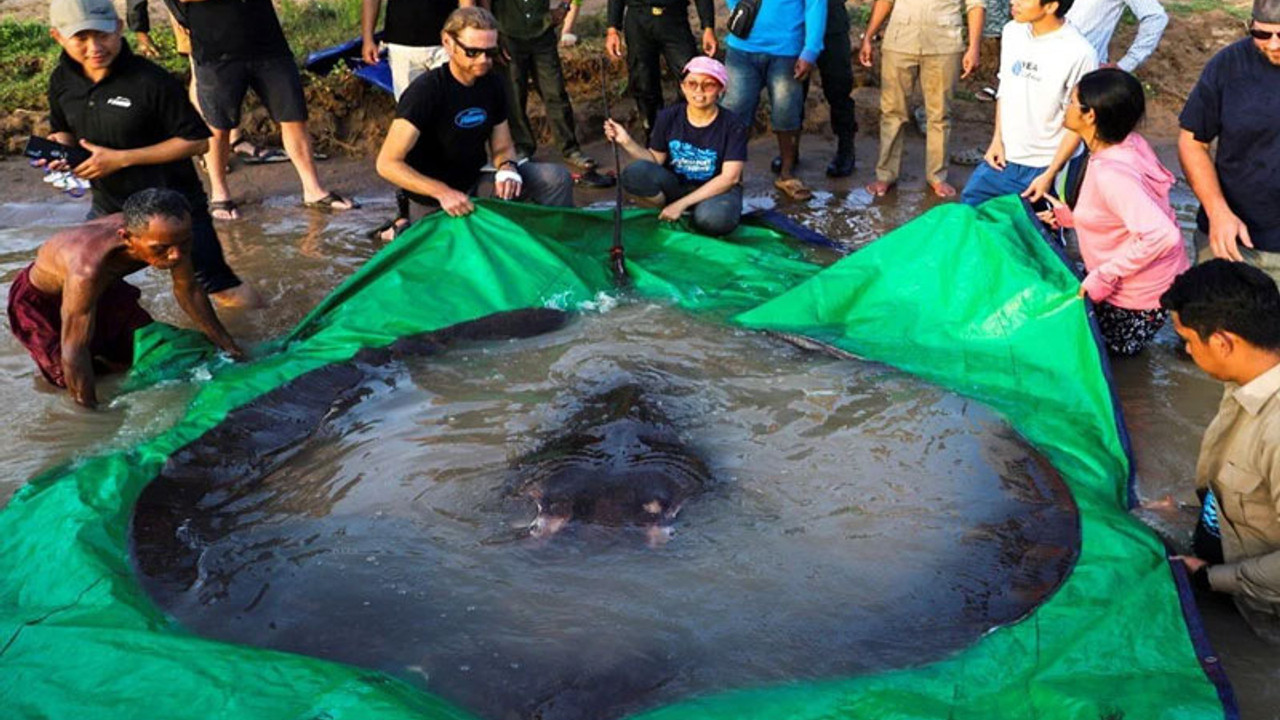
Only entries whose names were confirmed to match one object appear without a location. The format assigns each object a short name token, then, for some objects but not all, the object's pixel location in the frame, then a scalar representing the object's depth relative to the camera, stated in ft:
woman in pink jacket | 14.51
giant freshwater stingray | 8.53
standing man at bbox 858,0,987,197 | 22.84
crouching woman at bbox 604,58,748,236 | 19.71
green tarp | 8.28
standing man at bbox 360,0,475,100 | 22.80
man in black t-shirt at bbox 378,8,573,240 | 18.47
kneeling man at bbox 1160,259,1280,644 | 9.64
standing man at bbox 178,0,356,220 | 21.43
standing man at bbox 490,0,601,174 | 24.27
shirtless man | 14.03
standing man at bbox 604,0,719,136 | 24.45
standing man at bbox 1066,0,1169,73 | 19.81
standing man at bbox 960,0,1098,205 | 18.06
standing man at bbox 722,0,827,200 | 23.45
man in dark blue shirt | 14.48
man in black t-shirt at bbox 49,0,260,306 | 15.60
